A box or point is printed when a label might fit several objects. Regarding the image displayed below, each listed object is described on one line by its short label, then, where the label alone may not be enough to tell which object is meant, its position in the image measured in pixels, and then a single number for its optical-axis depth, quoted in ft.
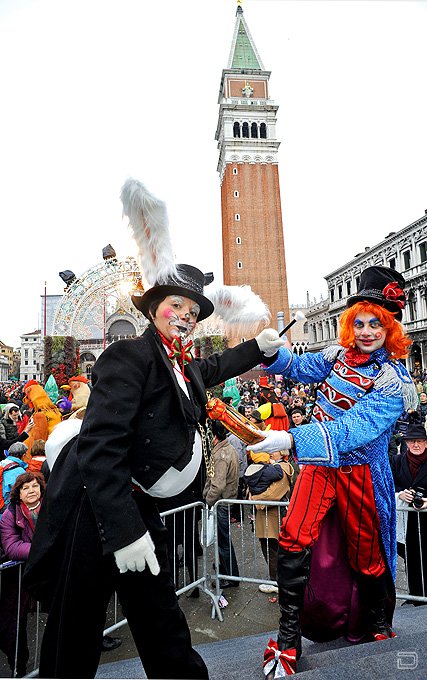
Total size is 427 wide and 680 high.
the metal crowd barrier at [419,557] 11.21
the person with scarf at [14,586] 9.65
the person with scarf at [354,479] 7.39
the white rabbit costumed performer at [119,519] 5.20
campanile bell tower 137.49
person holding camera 11.65
